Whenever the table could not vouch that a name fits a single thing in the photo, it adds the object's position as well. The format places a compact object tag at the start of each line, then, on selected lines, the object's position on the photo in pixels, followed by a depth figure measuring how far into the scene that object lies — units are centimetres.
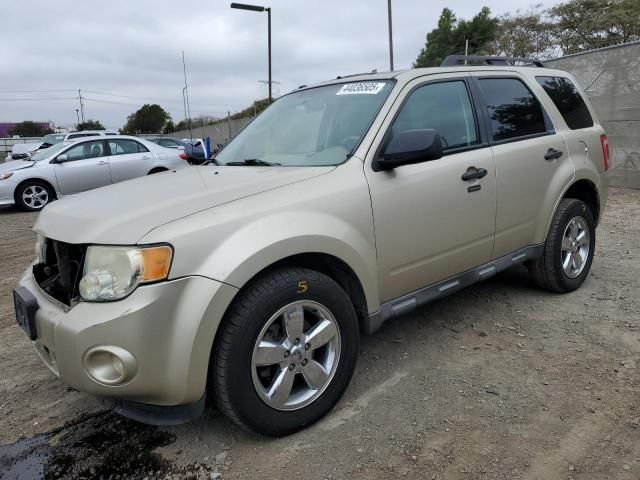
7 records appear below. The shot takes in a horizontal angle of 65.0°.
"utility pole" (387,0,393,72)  1738
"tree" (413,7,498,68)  3750
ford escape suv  205
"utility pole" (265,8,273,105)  1856
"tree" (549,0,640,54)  2677
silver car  1039
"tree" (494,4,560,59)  2986
